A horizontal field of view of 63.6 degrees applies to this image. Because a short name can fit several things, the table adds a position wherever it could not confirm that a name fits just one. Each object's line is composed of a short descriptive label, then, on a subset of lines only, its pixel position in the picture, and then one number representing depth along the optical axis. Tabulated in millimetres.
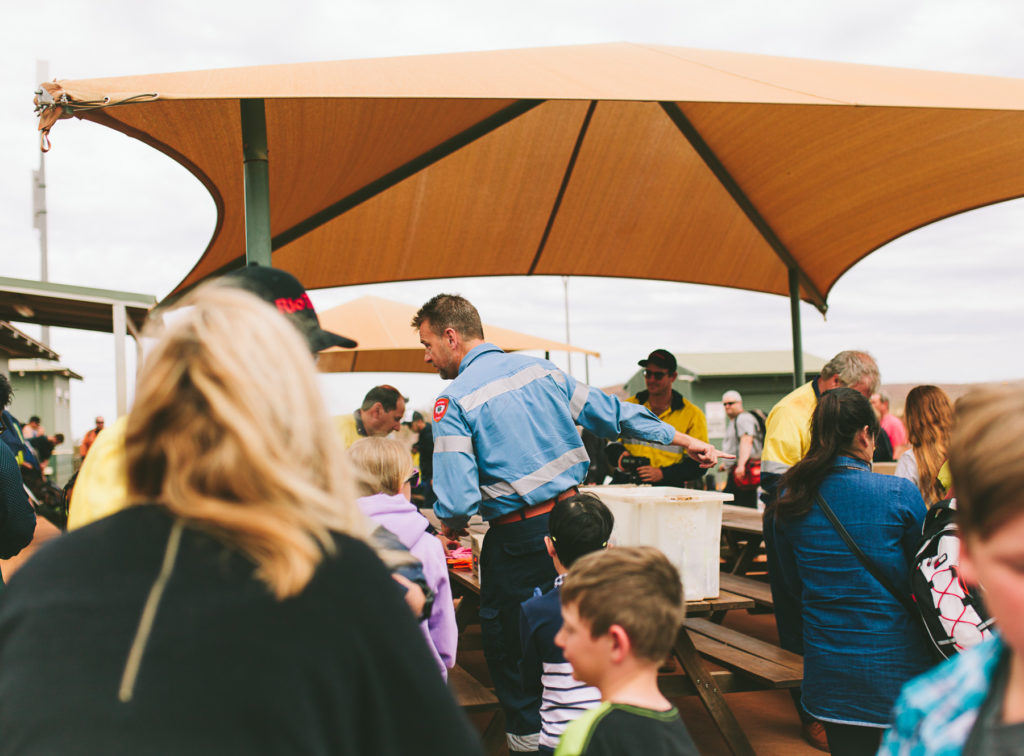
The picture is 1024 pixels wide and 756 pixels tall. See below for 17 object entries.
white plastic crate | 3172
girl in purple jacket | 2553
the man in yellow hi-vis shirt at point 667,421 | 5488
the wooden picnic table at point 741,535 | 5271
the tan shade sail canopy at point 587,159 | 2832
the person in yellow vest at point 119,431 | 1535
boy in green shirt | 1657
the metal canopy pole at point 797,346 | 6517
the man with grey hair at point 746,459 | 8562
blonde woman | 860
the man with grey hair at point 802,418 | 4215
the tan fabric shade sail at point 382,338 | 9914
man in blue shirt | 3238
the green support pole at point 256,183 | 3049
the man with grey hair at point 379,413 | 6469
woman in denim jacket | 2906
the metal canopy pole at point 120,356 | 6489
